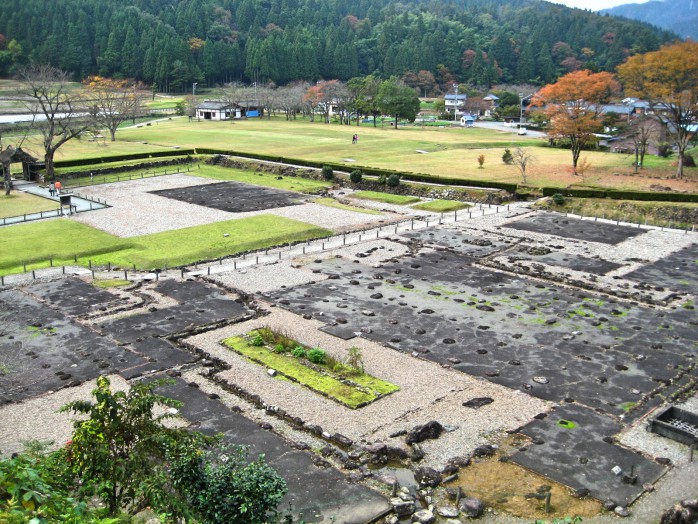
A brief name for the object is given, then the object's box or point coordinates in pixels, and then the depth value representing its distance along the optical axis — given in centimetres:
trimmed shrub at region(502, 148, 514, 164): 6949
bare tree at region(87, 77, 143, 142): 8721
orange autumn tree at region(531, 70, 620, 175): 6327
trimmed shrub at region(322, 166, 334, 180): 6438
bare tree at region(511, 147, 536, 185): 6025
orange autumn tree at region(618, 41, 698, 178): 5769
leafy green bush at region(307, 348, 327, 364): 2559
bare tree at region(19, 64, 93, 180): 6238
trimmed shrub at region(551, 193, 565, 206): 5366
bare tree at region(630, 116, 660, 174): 6569
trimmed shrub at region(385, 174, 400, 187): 5994
